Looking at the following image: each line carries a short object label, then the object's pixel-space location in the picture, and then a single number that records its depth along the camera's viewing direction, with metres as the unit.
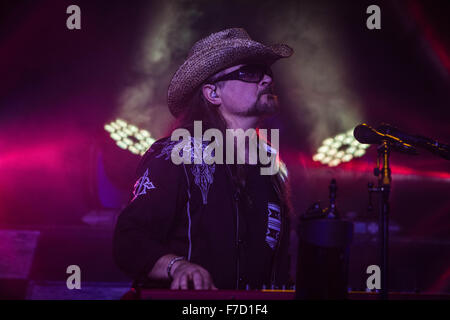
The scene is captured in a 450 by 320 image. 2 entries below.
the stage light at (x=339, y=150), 6.26
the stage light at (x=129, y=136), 5.92
